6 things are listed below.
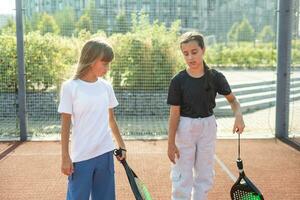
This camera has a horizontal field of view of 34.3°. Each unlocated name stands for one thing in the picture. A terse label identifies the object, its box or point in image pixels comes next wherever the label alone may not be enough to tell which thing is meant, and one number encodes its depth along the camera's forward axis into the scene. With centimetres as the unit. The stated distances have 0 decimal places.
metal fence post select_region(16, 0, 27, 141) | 683
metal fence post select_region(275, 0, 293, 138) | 712
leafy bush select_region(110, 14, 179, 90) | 796
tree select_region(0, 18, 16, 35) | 802
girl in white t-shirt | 302
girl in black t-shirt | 355
